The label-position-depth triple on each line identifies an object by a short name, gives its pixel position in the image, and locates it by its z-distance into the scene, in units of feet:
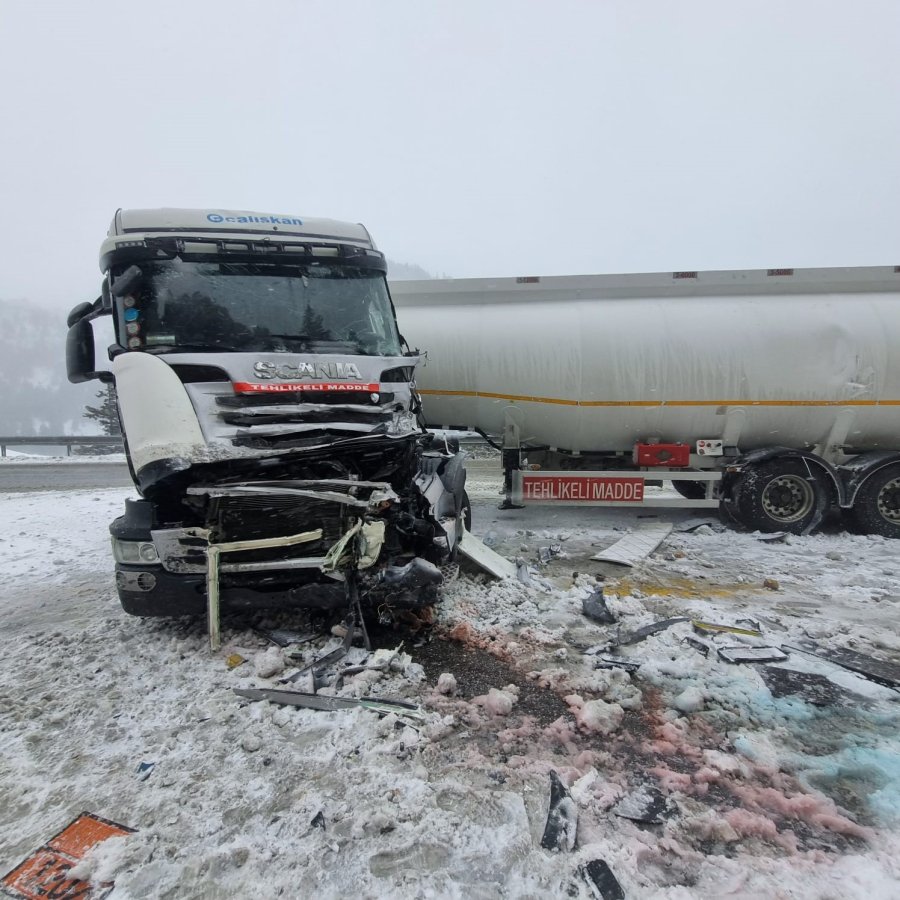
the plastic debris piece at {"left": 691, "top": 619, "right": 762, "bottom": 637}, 13.25
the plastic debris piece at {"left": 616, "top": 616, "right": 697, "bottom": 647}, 12.82
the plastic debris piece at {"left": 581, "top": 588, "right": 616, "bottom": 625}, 14.05
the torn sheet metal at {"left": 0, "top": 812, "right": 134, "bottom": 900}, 6.56
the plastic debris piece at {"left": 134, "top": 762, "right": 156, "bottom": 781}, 8.57
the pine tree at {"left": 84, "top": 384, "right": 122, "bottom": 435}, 84.90
